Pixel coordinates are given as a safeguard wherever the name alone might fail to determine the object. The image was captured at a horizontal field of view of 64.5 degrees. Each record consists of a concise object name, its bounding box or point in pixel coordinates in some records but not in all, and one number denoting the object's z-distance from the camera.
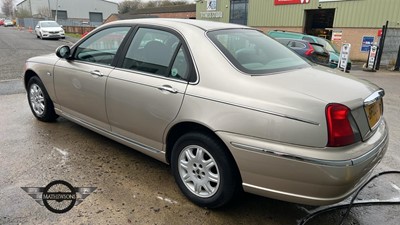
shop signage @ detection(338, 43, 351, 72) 12.45
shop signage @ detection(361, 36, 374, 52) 17.75
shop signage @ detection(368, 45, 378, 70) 13.98
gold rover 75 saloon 2.23
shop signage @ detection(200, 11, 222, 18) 27.76
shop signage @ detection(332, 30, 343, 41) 19.60
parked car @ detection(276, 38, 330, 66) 11.23
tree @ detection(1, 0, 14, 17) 115.27
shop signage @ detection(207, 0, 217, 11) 27.81
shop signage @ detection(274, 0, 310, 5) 21.17
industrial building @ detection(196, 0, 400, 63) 17.66
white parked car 25.31
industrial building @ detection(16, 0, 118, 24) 69.38
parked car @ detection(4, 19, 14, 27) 69.73
